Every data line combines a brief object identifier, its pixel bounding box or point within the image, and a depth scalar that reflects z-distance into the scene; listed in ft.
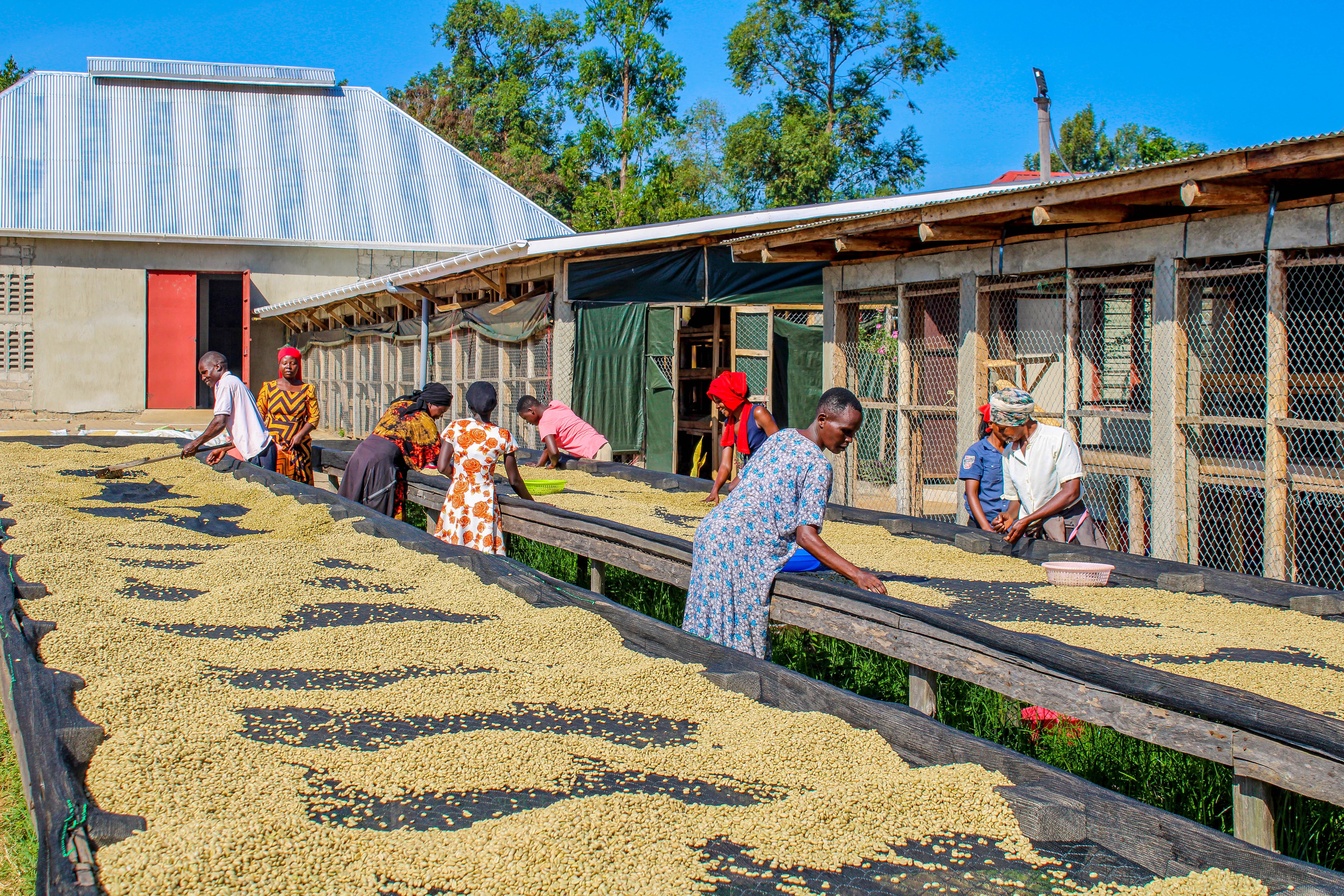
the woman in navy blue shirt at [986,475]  19.86
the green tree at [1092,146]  116.37
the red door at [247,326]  64.75
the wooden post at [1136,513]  22.17
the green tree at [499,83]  115.55
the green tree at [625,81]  99.50
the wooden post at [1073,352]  22.77
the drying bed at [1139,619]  10.70
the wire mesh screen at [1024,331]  24.89
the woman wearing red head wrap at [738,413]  24.98
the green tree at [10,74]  110.63
